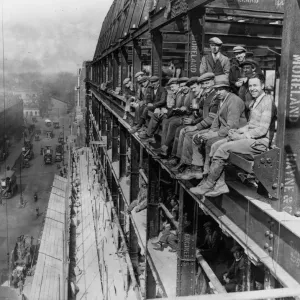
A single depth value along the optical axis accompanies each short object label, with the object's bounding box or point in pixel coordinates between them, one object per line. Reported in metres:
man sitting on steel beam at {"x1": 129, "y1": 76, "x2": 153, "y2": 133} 10.90
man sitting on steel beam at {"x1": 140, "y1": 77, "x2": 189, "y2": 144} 8.30
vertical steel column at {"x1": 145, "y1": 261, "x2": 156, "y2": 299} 11.62
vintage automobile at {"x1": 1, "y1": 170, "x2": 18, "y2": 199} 47.38
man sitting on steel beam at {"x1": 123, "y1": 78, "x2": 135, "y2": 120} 14.25
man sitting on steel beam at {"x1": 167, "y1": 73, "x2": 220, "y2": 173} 6.71
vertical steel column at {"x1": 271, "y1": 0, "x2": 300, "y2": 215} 4.39
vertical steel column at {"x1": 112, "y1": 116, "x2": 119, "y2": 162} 21.89
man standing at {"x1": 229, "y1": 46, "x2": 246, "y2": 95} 6.68
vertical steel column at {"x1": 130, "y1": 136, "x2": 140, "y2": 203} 15.62
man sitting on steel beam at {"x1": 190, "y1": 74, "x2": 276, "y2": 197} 5.27
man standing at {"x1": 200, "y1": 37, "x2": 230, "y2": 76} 7.53
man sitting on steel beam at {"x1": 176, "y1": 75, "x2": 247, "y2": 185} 5.95
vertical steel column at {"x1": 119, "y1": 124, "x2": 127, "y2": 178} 19.08
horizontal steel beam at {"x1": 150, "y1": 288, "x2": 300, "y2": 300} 3.23
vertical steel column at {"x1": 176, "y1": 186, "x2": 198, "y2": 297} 8.38
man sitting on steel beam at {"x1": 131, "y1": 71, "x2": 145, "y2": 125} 11.80
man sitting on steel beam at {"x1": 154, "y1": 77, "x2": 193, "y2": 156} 7.95
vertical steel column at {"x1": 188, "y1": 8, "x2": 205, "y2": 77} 8.55
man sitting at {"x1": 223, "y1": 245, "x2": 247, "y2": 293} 7.39
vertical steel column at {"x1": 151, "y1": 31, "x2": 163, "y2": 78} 11.30
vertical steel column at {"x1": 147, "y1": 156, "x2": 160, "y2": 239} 11.45
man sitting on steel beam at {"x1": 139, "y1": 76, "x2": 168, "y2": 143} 9.68
